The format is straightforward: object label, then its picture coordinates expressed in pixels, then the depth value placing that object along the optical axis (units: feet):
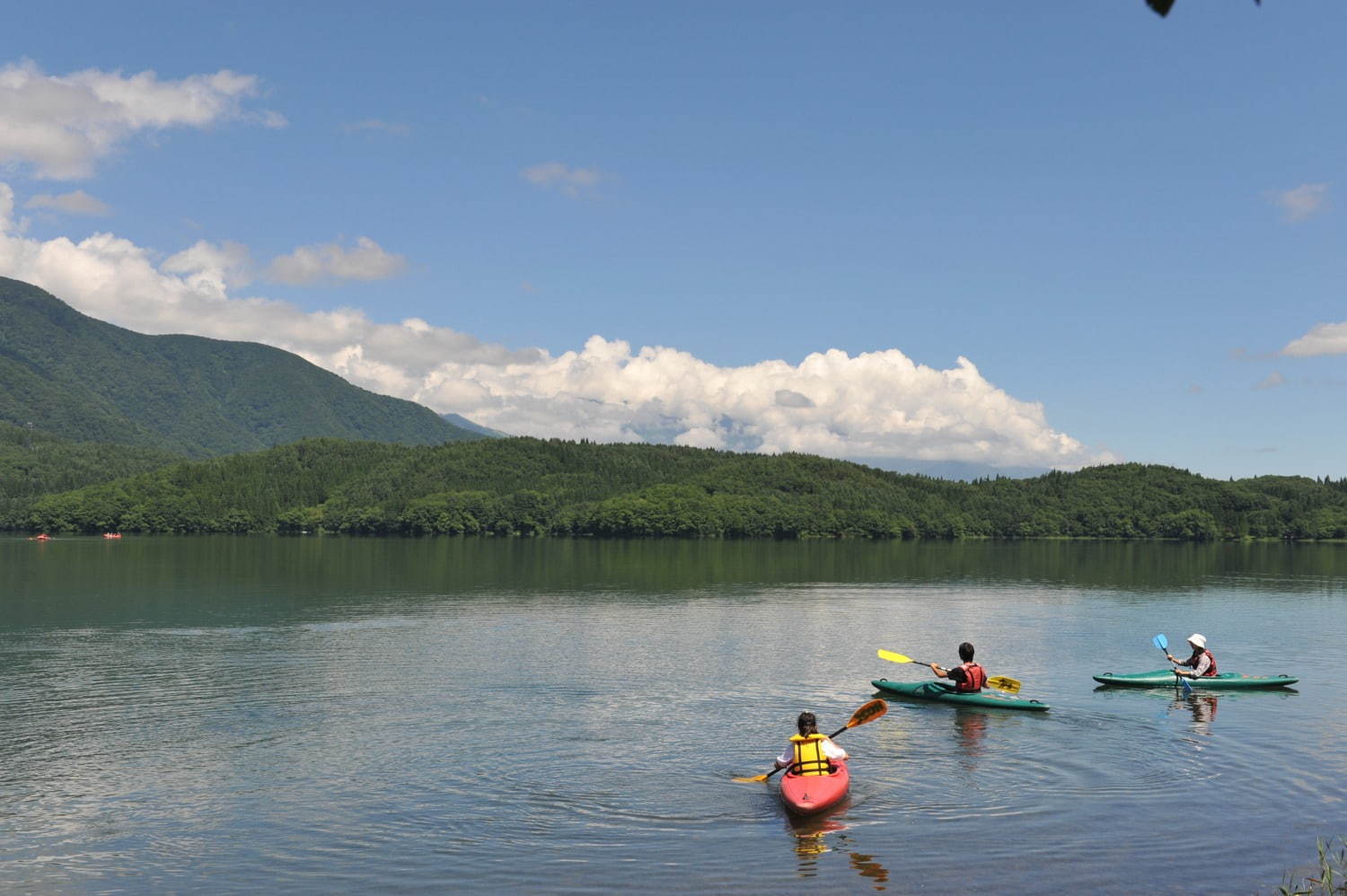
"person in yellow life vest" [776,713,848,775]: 90.43
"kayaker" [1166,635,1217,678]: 144.56
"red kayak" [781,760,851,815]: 86.53
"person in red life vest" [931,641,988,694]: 132.57
